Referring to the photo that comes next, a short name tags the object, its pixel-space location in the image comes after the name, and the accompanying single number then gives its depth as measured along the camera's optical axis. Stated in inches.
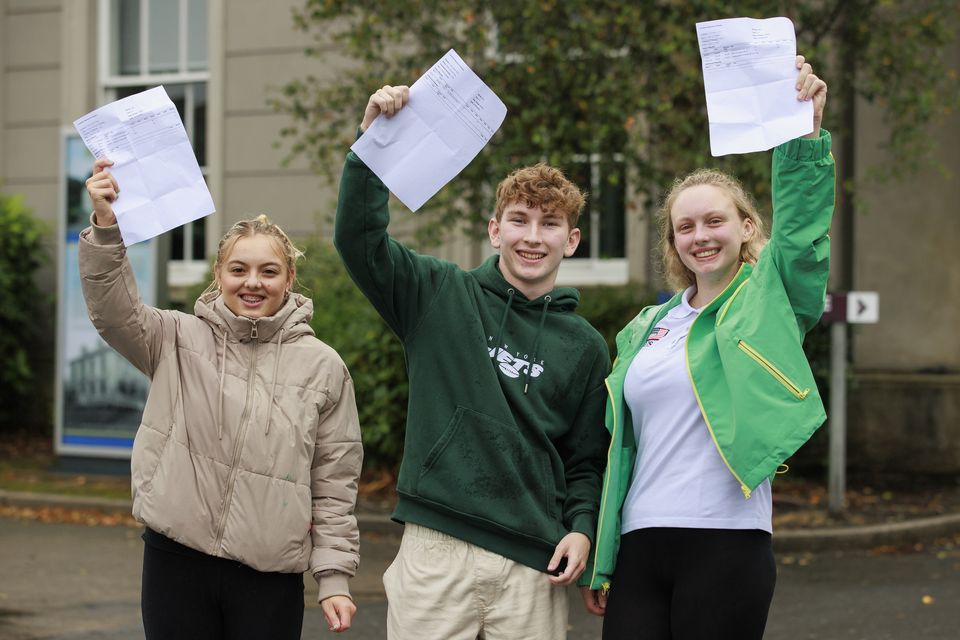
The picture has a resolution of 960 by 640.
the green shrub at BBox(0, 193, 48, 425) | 519.2
